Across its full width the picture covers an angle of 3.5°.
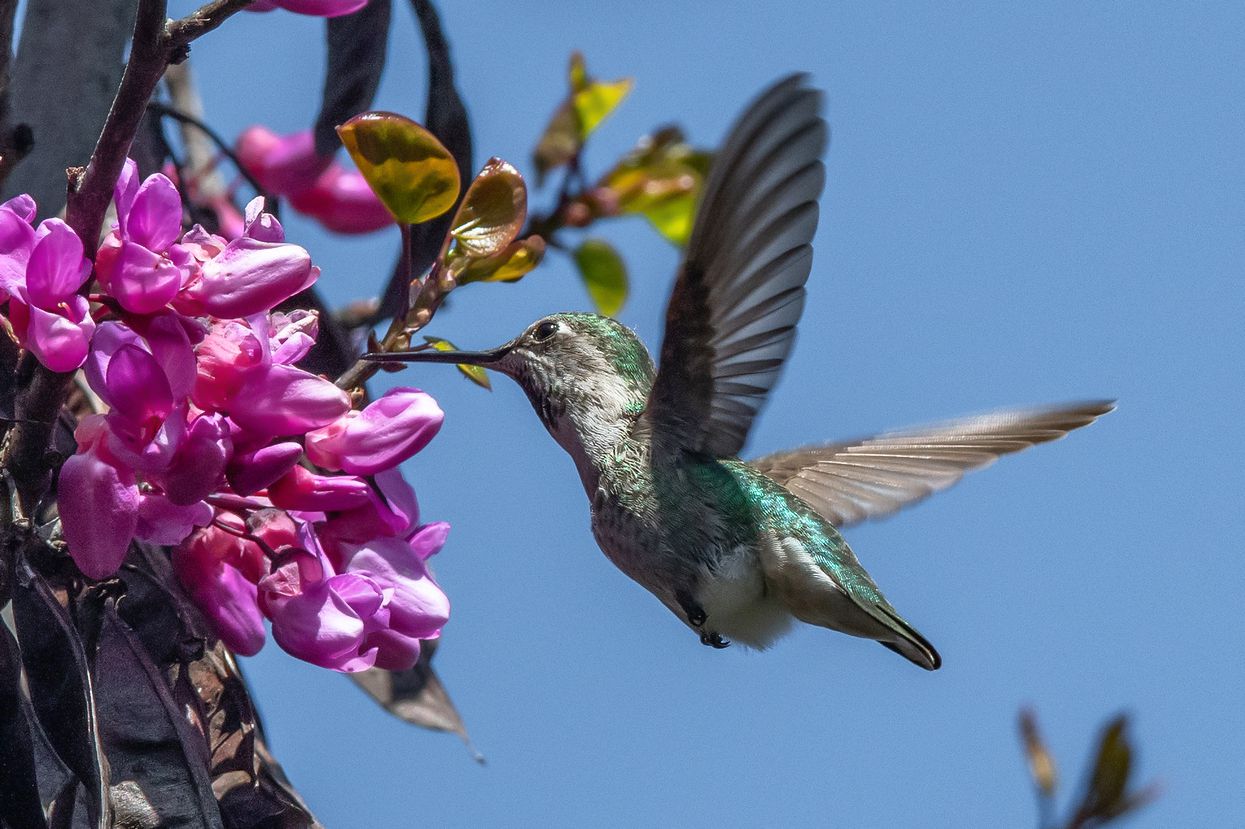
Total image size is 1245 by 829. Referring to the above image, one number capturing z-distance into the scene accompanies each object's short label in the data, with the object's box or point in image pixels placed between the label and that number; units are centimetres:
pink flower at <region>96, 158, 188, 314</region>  258
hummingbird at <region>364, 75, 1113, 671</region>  264
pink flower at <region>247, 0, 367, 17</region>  262
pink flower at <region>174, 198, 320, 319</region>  259
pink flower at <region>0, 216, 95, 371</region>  258
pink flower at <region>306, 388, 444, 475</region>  260
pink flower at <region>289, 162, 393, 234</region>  276
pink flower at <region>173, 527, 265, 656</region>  260
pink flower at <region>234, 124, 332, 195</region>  275
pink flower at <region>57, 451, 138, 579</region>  258
